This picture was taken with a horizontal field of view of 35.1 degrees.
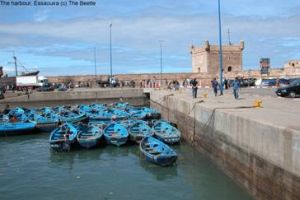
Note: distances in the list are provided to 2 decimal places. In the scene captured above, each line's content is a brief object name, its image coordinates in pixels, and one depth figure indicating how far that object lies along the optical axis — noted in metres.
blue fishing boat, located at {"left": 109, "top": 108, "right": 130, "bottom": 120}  39.29
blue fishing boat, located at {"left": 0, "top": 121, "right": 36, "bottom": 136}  34.34
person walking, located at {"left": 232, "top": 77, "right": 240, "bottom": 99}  32.78
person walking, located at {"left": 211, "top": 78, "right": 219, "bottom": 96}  38.42
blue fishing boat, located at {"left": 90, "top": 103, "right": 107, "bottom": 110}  46.91
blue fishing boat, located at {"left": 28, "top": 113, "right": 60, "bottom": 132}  36.44
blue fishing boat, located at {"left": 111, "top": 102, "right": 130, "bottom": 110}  48.13
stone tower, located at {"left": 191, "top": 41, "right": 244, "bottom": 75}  92.69
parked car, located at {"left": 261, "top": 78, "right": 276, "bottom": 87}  58.85
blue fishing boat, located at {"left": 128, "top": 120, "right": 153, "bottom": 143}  28.39
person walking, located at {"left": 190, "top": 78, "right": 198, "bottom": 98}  36.91
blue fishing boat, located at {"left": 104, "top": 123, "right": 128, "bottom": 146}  28.12
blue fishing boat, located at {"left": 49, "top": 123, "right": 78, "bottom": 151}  27.14
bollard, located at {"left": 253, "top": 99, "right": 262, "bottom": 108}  24.27
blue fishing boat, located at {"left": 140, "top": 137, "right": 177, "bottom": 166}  21.77
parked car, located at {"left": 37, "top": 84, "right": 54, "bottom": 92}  69.50
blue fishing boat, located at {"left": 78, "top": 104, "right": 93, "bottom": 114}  44.62
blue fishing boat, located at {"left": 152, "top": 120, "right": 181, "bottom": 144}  27.86
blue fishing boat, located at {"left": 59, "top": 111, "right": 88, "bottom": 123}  38.66
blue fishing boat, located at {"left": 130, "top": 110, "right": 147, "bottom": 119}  39.97
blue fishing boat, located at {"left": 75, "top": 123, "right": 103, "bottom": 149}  27.64
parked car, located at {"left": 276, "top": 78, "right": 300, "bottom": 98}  33.47
